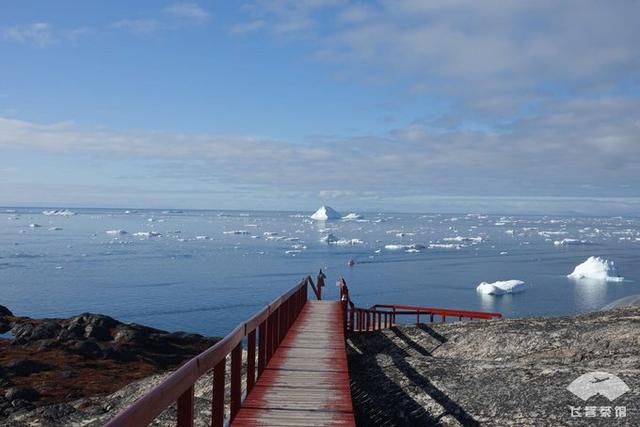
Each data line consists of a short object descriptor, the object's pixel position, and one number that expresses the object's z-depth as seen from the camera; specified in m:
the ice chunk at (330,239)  104.25
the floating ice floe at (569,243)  107.19
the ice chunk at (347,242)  103.38
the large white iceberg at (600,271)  56.81
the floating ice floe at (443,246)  99.19
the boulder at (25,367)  22.12
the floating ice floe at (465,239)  113.49
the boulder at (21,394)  17.06
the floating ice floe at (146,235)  119.56
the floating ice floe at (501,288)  47.53
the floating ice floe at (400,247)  92.25
